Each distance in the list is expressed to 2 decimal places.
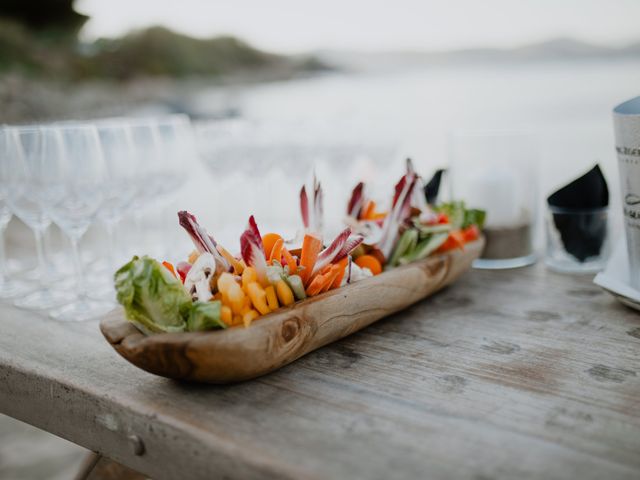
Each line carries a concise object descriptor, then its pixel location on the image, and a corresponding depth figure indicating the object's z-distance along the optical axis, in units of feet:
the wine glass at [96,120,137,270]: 3.18
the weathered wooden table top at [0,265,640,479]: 1.75
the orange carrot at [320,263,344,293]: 2.42
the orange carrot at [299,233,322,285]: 2.41
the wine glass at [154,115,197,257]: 3.48
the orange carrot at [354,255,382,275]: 2.86
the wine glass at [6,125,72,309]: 3.03
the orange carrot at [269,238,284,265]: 2.45
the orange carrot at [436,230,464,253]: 3.22
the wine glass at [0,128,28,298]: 3.09
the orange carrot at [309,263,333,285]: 2.43
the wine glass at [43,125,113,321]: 3.01
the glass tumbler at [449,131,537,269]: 3.83
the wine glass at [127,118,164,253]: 3.31
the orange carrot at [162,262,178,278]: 2.33
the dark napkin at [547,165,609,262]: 3.52
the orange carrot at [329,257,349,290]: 2.47
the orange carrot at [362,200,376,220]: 3.32
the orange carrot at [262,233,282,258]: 2.55
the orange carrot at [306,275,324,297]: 2.40
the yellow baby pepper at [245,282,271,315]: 2.19
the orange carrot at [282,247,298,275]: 2.43
